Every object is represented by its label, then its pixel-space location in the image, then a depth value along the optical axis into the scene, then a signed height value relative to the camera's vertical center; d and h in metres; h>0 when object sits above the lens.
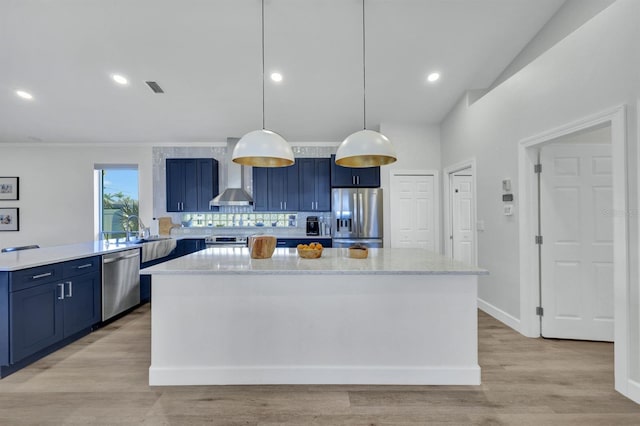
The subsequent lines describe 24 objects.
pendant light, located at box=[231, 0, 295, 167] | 2.30 +0.53
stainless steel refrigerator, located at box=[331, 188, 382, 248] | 5.08 -0.03
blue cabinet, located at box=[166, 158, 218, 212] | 5.43 +0.57
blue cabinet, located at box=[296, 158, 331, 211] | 5.51 +0.58
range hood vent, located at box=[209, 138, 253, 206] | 5.25 +0.45
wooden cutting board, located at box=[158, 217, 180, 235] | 5.71 -0.18
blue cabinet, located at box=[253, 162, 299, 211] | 5.49 +0.48
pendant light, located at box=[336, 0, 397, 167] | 2.28 +0.52
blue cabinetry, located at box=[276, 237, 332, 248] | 5.21 -0.44
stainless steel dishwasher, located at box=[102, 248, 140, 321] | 3.36 -0.77
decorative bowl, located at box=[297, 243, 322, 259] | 2.58 -0.31
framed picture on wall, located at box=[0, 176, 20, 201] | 5.61 +0.53
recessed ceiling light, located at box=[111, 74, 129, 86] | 3.94 +1.79
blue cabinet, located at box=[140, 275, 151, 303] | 4.17 -0.98
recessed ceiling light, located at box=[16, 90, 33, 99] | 4.24 +1.72
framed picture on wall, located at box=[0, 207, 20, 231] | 5.61 -0.03
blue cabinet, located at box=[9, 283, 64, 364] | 2.37 -0.85
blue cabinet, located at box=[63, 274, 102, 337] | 2.87 -0.86
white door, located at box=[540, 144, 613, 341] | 2.90 -0.27
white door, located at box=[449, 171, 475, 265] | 4.83 -0.01
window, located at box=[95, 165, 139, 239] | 5.79 +0.30
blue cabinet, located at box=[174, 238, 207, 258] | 5.21 -0.49
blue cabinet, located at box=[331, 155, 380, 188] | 5.32 +0.66
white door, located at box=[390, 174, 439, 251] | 5.03 +0.01
